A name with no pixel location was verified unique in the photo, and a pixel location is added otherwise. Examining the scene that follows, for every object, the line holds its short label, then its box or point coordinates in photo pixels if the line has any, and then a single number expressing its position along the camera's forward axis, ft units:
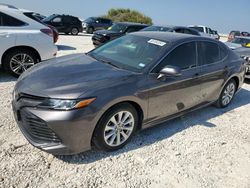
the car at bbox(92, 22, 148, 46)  36.81
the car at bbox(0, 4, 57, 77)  18.03
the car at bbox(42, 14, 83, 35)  60.17
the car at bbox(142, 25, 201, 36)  34.99
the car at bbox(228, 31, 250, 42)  84.12
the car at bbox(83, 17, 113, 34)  77.61
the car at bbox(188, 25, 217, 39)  61.99
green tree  124.16
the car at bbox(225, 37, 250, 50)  36.96
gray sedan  8.95
